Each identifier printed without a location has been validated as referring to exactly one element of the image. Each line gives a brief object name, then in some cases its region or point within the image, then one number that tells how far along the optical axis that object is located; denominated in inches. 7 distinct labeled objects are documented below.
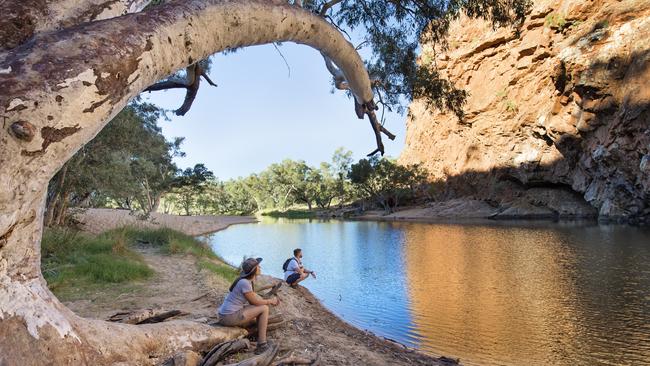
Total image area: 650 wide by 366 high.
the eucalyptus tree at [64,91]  67.9
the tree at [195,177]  1170.0
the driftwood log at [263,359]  117.1
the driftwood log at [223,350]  119.5
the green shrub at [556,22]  1363.2
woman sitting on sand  150.2
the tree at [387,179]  1897.1
